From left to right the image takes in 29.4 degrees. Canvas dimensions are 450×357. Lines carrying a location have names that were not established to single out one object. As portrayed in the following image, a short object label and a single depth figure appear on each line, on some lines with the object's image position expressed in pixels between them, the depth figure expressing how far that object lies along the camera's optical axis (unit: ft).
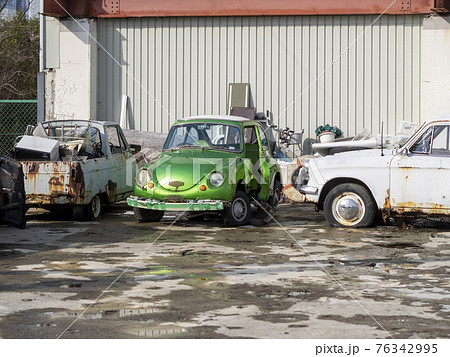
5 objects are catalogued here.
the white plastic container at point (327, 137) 60.64
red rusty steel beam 60.95
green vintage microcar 40.60
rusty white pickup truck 42.06
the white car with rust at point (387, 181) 38.70
